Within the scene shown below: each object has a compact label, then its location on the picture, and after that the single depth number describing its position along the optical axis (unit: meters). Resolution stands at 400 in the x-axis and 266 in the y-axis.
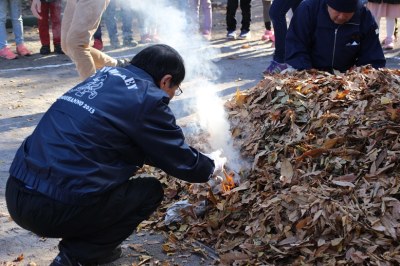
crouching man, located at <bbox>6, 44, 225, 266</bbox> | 3.07
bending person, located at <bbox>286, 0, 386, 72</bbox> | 5.40
